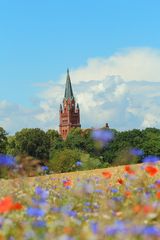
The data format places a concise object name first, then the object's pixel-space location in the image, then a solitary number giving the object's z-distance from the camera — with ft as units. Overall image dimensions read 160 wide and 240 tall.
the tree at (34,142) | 351.67
